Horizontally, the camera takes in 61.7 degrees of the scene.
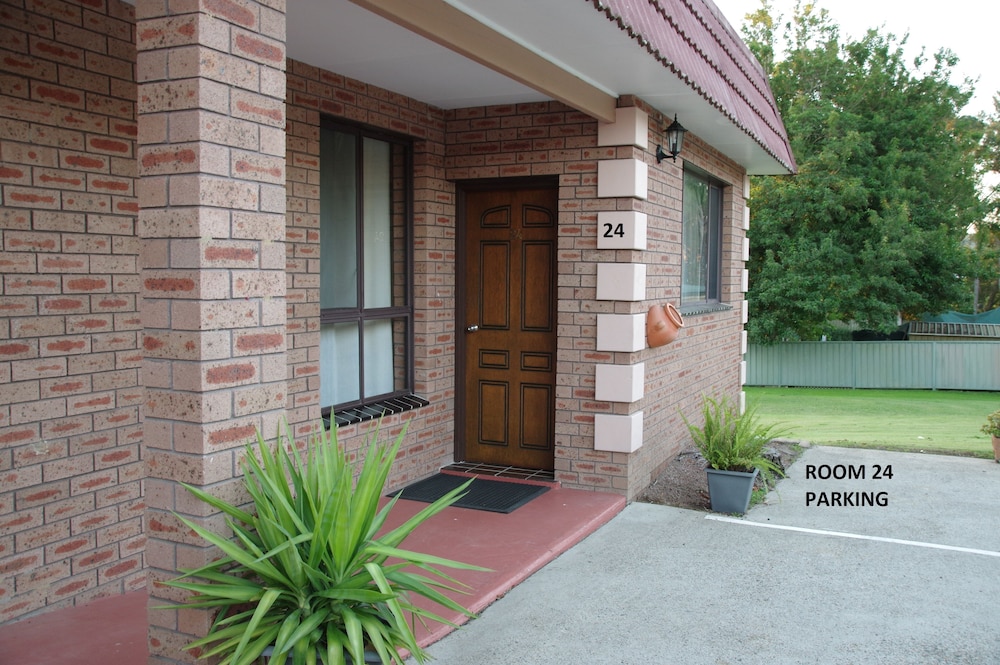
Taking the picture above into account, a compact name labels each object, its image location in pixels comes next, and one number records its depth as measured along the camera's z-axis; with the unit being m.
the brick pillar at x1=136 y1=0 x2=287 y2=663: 2.85
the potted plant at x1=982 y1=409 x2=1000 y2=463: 9.09
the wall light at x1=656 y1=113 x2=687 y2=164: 7.08
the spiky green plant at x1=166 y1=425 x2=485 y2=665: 2.72
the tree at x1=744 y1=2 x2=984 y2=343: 20.38
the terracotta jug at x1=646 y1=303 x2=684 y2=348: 6.97
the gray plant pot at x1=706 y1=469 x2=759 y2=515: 6.61
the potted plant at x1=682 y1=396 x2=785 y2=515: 6.64
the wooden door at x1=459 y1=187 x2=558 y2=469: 7.27
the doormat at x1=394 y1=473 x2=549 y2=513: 6.28
